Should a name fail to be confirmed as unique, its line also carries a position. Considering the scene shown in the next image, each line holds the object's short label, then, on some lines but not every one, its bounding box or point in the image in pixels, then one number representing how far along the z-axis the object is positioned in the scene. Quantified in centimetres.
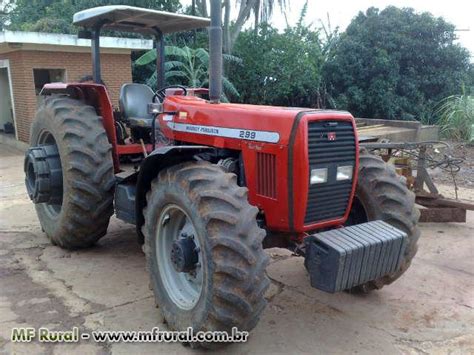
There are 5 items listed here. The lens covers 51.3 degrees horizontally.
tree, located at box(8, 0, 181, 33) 1586
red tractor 288
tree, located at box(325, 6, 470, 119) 1652
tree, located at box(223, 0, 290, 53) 1600
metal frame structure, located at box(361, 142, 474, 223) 605
